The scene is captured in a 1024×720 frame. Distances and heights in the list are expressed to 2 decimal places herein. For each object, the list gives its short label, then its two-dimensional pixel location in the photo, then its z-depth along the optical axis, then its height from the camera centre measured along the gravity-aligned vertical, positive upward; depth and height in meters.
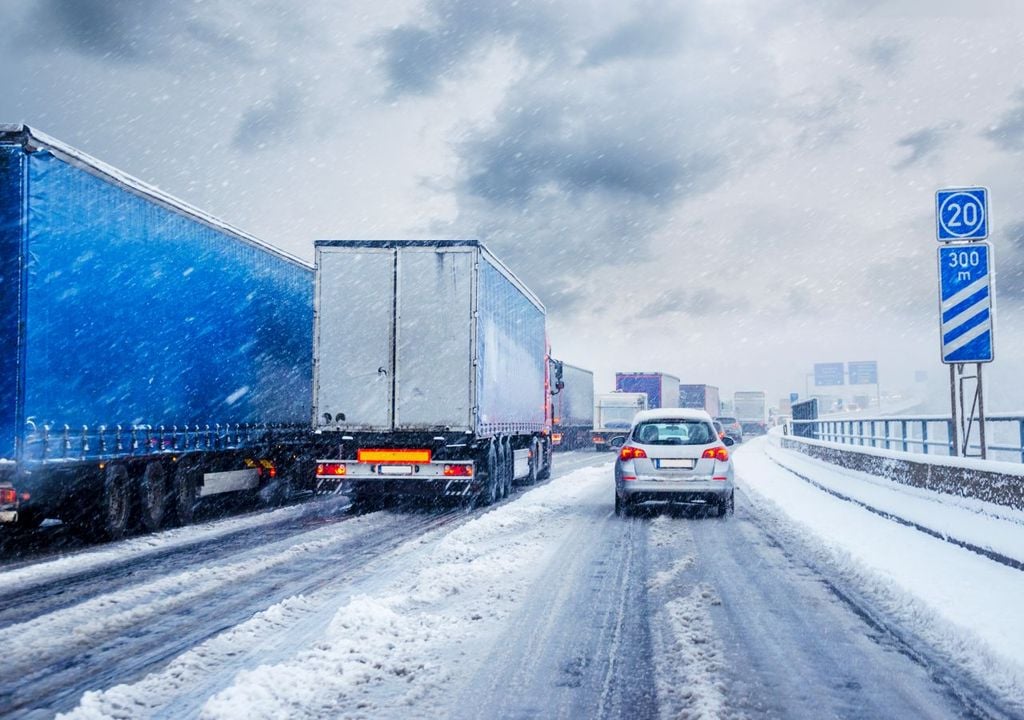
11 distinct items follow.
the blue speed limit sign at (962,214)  9.62 +2.20
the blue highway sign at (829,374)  105.12 +6.14
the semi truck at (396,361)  14.20 +1.09
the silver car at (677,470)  12.73 -0.54
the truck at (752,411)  79.06 +1.56
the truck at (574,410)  39.12 +0.92
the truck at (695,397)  66.62 +2.37
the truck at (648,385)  52.78 +2.57
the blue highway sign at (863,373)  99.91 +5.97
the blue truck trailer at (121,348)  9.36 +1.07
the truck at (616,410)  46.91 +1.07
